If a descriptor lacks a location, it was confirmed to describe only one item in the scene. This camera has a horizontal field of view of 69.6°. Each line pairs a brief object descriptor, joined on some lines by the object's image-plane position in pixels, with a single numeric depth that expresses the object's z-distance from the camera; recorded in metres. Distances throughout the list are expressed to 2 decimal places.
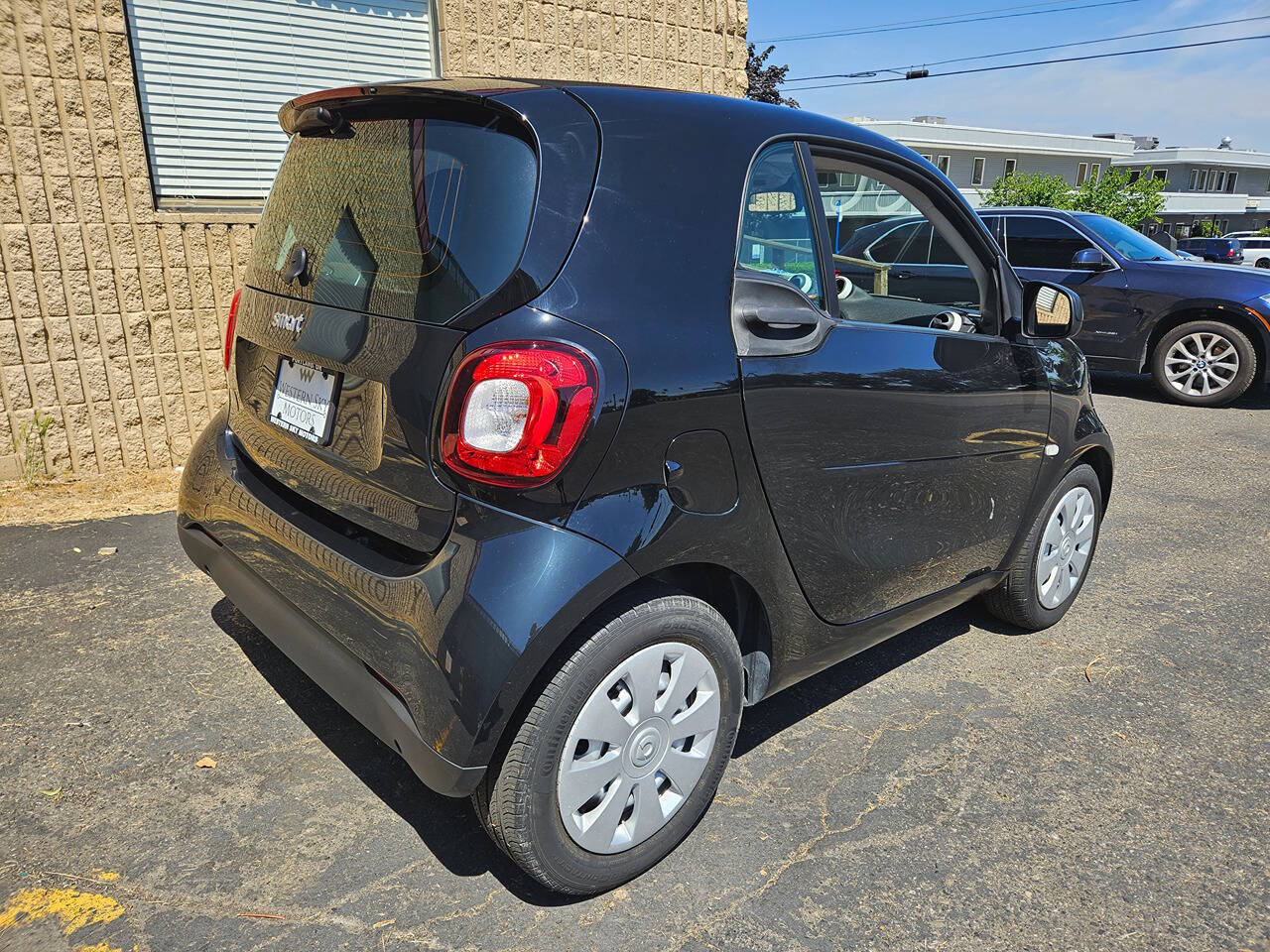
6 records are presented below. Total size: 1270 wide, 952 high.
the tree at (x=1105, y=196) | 22.20
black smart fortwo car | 1.92
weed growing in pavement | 4.90
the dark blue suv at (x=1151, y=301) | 8.57
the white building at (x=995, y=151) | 45.66
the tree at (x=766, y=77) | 37.67
